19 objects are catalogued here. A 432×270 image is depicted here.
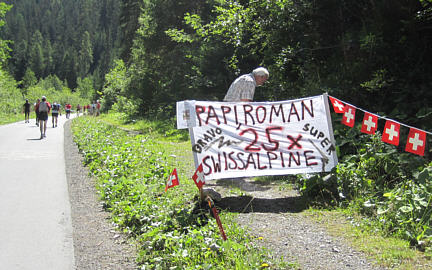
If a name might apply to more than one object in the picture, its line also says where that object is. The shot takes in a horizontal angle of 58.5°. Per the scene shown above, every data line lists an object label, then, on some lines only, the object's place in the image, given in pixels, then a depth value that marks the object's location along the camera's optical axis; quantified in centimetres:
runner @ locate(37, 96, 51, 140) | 1811
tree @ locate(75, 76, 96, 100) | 10762
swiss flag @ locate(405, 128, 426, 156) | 516
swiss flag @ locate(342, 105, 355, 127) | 600
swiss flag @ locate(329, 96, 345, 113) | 613
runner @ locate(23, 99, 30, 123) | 3069
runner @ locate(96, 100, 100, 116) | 4018
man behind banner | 658
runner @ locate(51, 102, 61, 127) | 2522
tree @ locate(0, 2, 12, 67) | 3191
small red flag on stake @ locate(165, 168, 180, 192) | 539
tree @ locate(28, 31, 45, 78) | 13650
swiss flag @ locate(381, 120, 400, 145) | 541
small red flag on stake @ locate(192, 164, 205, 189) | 531
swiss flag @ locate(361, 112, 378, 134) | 571
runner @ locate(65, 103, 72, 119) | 4484
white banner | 568
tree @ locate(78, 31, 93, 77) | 14938
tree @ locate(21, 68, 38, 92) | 10681
